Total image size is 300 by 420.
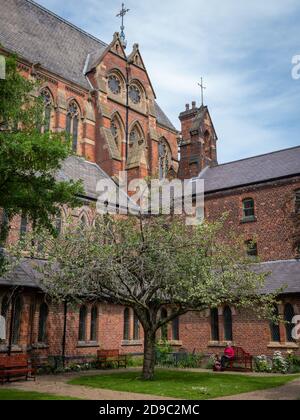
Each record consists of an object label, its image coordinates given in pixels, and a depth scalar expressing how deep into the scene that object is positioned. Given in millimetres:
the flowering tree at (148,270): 17531
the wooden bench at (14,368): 17188
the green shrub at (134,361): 25506
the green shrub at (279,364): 22397
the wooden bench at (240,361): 22984
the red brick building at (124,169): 23469
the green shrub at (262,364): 23125
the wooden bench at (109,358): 23734
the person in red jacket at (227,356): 22766
